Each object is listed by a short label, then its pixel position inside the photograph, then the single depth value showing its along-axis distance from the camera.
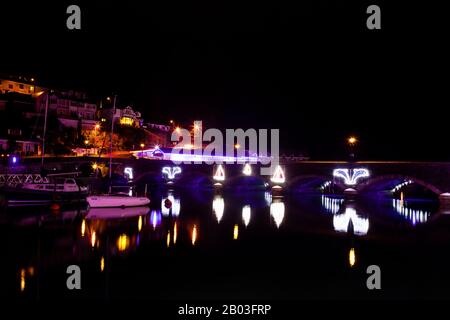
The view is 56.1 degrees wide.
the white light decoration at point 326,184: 80.16
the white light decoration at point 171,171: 83.00
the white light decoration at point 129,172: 83.81
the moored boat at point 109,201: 47.53
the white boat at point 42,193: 47.53
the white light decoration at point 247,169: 72.56
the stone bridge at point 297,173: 54.69
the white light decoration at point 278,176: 68.31
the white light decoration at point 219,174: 76.75
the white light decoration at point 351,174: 60.67
